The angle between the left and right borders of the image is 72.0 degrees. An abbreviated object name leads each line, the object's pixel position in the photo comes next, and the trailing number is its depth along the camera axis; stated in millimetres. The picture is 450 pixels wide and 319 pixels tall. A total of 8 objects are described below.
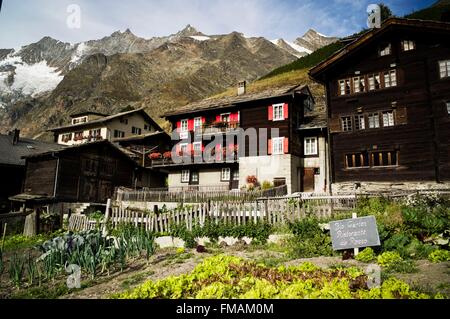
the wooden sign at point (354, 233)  9133
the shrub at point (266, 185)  30319
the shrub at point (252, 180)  31906
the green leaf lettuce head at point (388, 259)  8438
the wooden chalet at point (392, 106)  22578
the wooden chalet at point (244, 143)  31891
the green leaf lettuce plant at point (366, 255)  9012
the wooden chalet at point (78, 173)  30922
